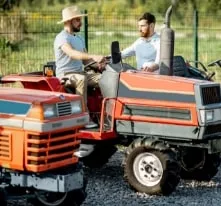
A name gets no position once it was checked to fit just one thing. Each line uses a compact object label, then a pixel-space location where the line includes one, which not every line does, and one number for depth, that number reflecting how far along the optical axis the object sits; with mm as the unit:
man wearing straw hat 9156
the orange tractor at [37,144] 7058
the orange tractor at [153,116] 8627
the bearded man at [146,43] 9830
